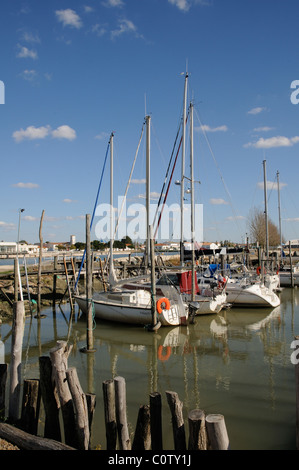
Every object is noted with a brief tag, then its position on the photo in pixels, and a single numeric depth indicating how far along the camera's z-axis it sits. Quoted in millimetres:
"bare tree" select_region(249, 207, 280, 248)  59850
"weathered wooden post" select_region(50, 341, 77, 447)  5961
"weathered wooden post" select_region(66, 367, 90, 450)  5738
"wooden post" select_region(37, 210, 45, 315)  19953
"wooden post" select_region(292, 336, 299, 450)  5588
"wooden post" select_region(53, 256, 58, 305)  23520
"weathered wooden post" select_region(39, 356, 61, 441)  6246
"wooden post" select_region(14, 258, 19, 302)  17750
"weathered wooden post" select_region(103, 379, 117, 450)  5859
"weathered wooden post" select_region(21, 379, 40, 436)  6277
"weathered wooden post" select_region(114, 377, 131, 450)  5688
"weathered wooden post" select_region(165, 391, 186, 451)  5348
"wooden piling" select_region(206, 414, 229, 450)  4629
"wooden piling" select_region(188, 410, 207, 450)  4816
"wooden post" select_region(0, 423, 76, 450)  5180
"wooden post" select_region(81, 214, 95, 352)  12986
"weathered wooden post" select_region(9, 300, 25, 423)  6723
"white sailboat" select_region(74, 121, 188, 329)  16375
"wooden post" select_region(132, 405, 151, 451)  5648
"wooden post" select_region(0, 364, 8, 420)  6830
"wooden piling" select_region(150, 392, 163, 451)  5504
